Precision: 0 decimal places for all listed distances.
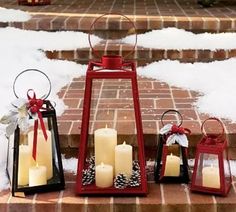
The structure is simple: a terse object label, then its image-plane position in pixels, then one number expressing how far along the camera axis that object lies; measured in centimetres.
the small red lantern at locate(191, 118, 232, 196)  203
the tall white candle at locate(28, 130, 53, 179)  212
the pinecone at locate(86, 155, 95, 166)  218
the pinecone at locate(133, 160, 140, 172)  218
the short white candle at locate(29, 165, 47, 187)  207
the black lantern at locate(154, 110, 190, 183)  211
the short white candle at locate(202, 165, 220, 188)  204
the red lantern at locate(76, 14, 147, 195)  204
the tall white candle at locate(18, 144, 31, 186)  209
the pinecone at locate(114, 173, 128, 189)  206
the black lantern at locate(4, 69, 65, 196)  205
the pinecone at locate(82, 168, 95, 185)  210
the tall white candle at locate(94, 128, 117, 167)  210
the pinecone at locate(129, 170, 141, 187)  208
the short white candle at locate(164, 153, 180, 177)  213
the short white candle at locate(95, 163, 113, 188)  205
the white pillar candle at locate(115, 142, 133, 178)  208
